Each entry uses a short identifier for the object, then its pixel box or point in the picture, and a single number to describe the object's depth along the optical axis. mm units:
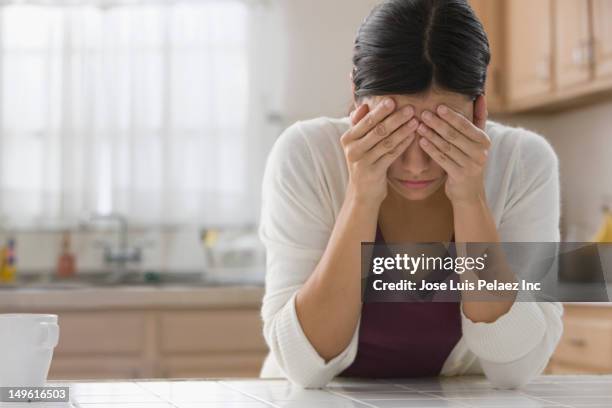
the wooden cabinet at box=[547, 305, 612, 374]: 2693
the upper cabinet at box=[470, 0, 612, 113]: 3064
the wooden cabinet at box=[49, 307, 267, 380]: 3004
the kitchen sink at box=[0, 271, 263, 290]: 3629
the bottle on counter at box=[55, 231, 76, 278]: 3770
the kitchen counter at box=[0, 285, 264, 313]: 2986
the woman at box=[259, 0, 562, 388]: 1190
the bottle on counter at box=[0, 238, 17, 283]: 3631
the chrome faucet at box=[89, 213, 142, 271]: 3717
